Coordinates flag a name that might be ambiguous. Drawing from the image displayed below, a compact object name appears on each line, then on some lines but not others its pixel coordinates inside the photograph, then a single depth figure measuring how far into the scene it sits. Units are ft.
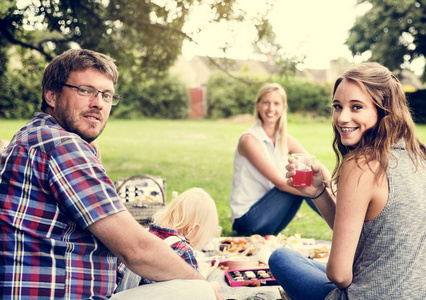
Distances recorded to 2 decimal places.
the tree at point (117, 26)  19.30
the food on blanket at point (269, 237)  13.11
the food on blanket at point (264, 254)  11.53
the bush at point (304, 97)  81.10
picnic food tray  10.36
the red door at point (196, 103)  85.40
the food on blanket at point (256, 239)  13.30
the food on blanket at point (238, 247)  12.49
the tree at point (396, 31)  74.18
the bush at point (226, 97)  80.48
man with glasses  5.46
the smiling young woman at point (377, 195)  6.10
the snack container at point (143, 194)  13.96
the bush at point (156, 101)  78.33
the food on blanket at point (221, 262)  11.62
